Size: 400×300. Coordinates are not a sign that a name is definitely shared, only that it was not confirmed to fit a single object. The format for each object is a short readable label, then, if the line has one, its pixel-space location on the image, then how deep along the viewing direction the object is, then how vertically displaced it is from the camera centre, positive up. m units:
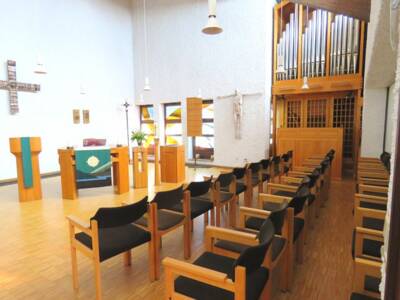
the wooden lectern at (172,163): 5.82 -0.82
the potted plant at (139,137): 6.32 -0.22
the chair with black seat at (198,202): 2.60 -0.84
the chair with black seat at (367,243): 1.66 -0.82
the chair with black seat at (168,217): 2.12 -0.84
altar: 4.55 -0.72
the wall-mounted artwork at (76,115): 7.44 +0.38
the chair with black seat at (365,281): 1.31 -0.85
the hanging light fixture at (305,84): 5.90 +0.98
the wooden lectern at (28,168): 4.45 -0.69
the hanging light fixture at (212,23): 2.67 +1.16
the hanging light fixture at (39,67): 4.67 +1.15
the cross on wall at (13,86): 5.95 +1.03
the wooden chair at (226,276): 1.22 -0.82
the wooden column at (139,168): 5.30 -0.84
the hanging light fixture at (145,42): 8.93 +3.01
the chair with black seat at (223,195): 2.92 -0.84
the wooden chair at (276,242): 1.70 -0.84
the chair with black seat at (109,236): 1.77 -0.84
